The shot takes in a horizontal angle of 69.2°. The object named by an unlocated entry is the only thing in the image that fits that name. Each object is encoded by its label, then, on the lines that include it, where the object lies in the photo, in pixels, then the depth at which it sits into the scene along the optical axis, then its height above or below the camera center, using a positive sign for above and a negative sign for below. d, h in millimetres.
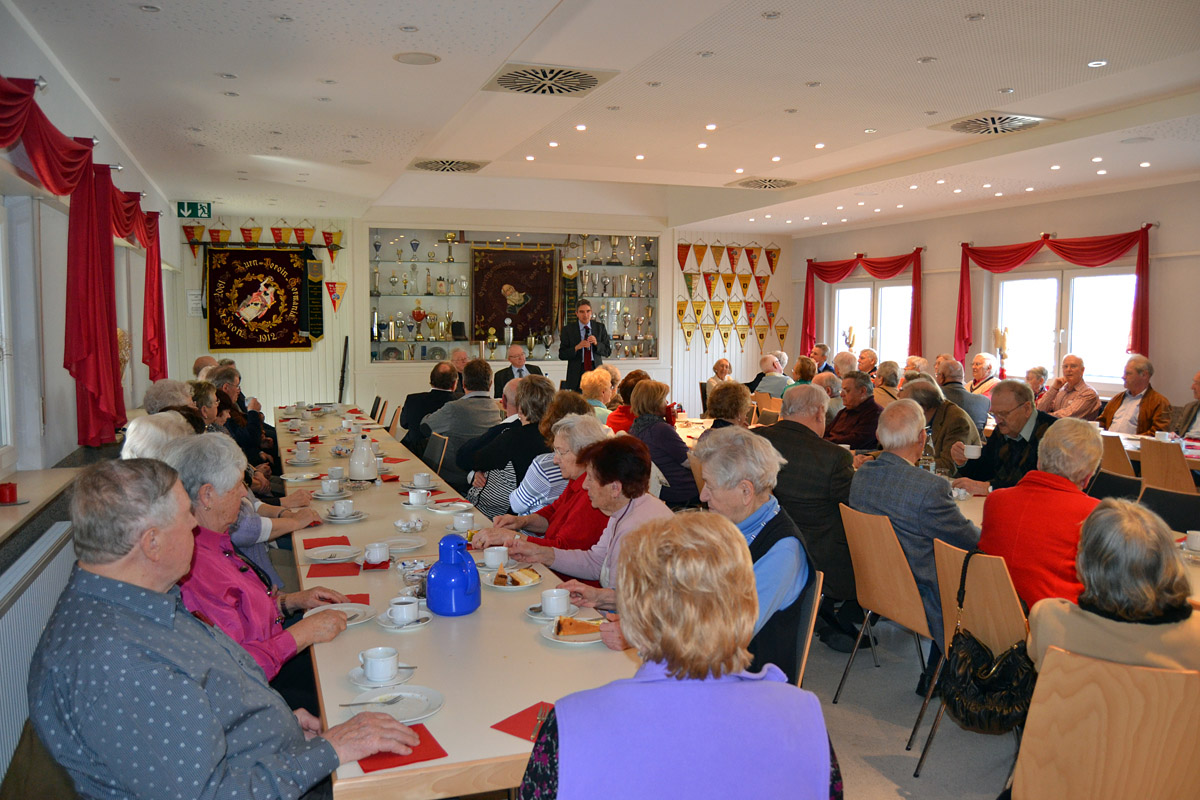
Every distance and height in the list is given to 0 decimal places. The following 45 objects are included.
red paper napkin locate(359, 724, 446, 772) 1777 -894
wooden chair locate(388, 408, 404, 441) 8797 -1037
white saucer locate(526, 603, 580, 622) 2580 -862
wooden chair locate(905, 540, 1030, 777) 2908 -918
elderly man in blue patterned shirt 1646 -718
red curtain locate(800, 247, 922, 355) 11992 +852
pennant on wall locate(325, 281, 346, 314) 12141 +446
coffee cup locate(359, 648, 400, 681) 2141 -840
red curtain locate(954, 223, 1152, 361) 9148 +887
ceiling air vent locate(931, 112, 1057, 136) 6949 +1730
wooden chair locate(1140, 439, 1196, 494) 5828 -879
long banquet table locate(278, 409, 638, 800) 1771 -885
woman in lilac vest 1367 -613
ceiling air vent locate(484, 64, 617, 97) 5492 +1618
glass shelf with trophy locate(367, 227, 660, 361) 12305 +500
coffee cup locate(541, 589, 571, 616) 2592 -820
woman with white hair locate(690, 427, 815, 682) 2486 -590
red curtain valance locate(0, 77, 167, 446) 3697 +316
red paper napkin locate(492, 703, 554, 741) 1904 -884
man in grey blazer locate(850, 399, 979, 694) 3631 -711
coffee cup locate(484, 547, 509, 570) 3082 -820
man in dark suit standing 11156 -251
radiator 3014 -1130
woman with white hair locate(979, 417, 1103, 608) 3148 -668
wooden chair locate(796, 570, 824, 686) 2564 -845
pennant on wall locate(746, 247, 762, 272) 14242 +1207
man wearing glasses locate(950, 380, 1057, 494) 5074 -595
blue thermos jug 2627 -778
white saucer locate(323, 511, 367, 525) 3943 -889
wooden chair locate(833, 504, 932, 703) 3531 -1008
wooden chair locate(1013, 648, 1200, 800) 2061 -965
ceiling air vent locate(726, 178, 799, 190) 9945 +1724
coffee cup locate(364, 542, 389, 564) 3166 -836
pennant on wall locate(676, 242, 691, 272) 13630 +1189
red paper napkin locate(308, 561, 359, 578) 3111 -898
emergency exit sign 10453 +1334
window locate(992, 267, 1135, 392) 9789 +199
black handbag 2750 -1132
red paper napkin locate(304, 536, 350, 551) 3541 -899
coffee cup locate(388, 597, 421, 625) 2516 -830
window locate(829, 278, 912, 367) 12703 +241
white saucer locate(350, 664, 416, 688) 2139 -879
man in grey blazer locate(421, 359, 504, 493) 6391 -649
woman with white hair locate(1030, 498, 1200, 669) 2311 -695
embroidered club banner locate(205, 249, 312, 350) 11711 +306
